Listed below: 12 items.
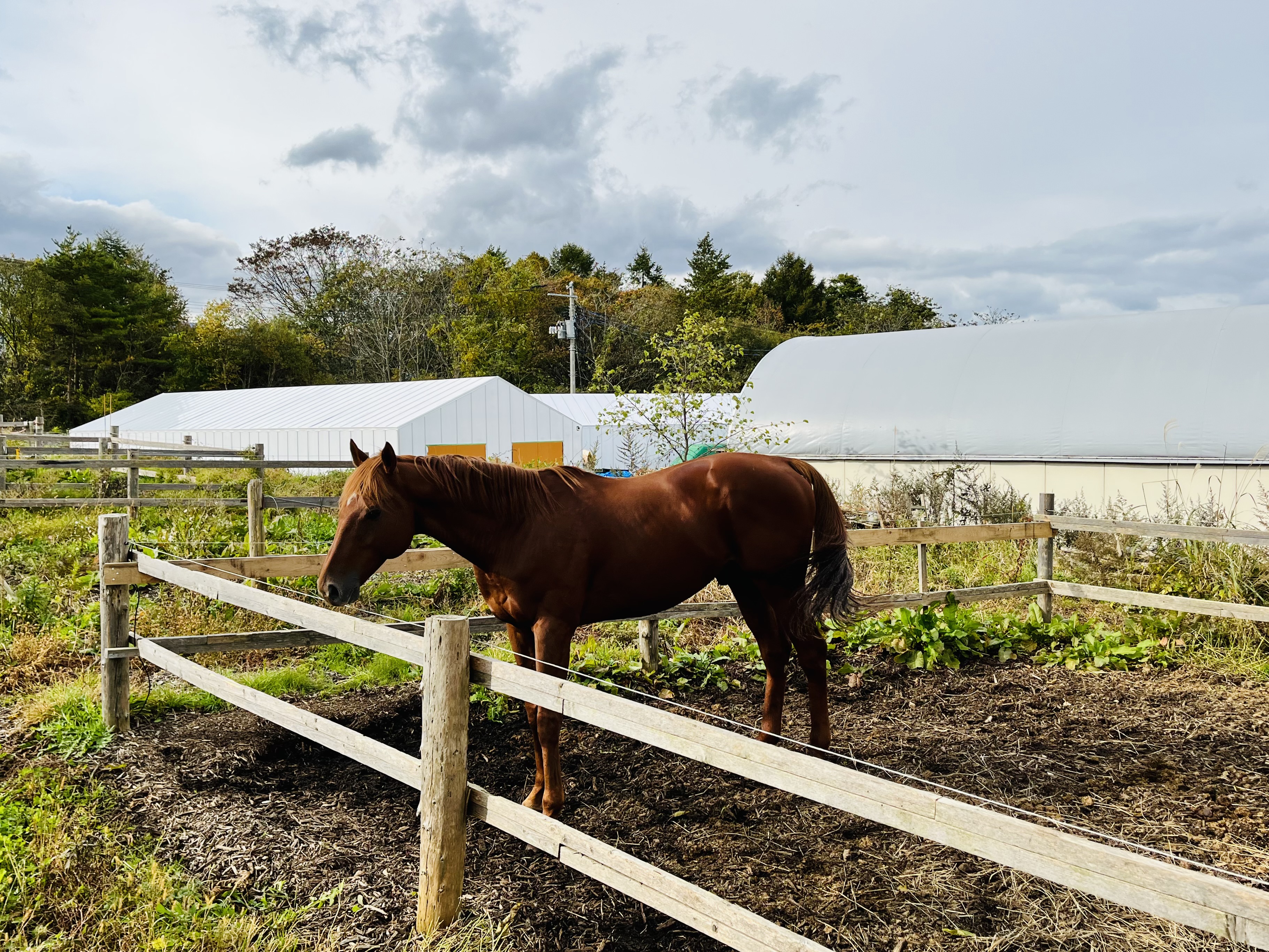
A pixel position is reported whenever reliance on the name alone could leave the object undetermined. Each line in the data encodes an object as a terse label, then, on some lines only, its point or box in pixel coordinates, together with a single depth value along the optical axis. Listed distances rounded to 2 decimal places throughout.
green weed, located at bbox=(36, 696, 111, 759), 4.30
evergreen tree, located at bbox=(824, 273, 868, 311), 43.81
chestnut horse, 3.51
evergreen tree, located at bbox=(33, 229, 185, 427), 34.75
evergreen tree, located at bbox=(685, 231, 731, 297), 45.31
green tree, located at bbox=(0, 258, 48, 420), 33.97
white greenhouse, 10.30
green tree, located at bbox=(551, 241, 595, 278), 49.53
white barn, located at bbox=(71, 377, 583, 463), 19.61
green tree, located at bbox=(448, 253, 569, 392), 35.75
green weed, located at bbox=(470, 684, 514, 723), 4.84
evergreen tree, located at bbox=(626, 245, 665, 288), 51.34
